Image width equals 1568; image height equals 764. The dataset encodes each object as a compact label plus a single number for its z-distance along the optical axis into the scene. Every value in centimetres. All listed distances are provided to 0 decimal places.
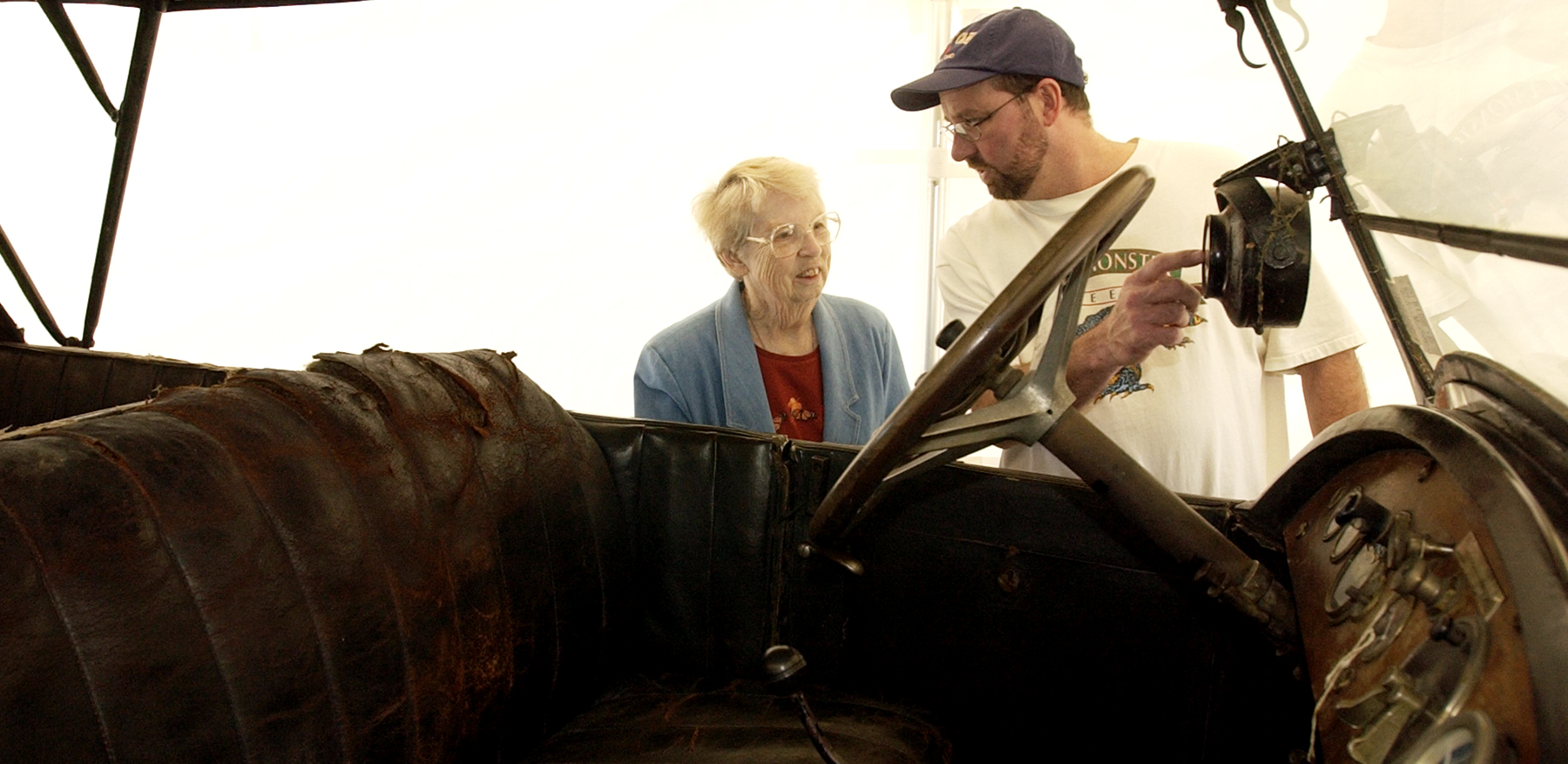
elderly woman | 220
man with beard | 176
